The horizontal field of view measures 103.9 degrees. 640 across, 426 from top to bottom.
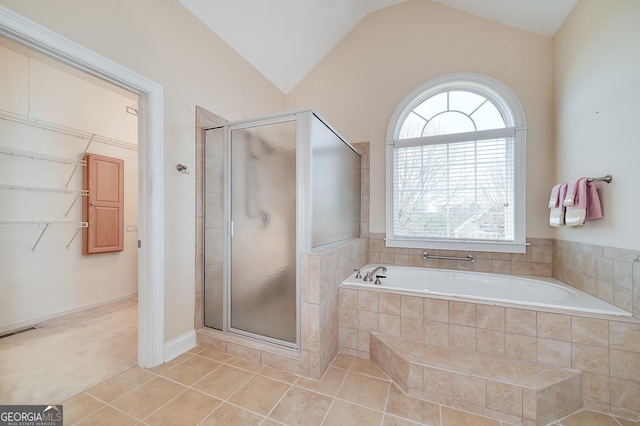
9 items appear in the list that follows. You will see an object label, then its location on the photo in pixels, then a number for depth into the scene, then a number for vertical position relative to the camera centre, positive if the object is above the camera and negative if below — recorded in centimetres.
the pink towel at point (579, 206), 182 +5
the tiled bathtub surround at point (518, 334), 142 -82
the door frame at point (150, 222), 180 -8
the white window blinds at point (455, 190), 257 +24
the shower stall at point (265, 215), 184 -3
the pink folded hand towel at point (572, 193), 190 +15
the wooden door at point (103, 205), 298 +7
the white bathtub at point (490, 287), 165 -66
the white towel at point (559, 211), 205 +1
